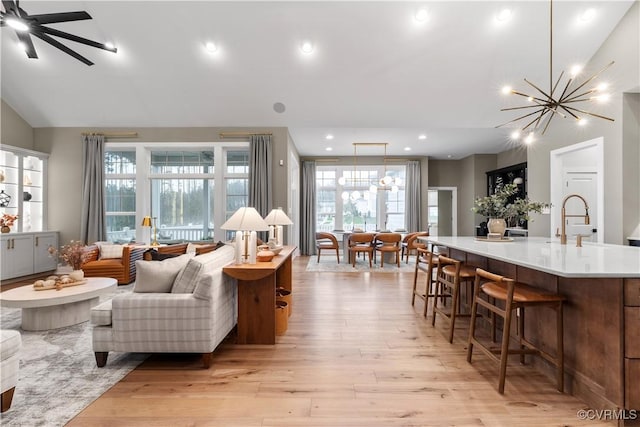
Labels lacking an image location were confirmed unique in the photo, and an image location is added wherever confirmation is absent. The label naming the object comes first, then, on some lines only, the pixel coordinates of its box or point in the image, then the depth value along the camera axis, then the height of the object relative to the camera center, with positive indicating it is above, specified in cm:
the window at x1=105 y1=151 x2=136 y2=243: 644 +49
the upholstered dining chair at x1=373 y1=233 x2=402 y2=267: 671 -57
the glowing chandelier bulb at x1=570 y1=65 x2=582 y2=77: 263 +125
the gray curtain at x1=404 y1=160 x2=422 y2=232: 904 +56
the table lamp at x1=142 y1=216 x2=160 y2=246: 582 -14
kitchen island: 172 -62
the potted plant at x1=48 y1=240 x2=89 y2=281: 360 -48
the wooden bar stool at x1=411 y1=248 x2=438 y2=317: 350 -58
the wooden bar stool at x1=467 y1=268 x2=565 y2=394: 201 -60
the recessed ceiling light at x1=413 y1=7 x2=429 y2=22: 409 +267
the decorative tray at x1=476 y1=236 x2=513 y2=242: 351 -26
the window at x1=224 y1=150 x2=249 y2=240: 650 +74
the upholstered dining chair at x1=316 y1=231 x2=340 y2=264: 723 -60
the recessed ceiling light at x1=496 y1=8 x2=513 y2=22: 412 +268
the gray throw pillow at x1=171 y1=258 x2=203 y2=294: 246 -50
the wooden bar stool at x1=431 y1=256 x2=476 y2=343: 287 -57
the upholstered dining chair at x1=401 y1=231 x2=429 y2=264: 704 -55
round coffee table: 291 -84
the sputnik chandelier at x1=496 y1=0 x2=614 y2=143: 274 +175
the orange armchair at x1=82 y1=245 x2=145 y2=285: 493 -79
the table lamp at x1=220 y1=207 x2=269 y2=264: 278 -12
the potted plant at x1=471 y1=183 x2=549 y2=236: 336 +8
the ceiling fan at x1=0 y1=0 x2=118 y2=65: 285 +188
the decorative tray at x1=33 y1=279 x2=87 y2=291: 319 -72
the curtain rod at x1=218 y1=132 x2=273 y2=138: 625 +163
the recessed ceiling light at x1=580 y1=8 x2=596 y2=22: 417 +272
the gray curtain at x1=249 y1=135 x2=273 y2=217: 617 +83
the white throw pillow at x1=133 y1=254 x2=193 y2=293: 249 -49
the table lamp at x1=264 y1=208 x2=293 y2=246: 411 -8
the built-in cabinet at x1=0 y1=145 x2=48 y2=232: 553 +54
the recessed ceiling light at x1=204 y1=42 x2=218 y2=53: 463 +252
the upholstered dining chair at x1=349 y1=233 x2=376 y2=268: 679 -54
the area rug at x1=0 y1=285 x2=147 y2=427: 182 -115
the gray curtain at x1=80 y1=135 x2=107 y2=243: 610 +46
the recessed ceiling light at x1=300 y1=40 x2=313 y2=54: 455 +249
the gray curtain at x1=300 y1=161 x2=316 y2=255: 901 +17
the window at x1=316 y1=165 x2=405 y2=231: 945 +46
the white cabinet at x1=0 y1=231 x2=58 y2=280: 515 -66
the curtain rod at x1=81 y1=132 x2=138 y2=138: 627 +164
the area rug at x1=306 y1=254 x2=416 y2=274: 642 -110
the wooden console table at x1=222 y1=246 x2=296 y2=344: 281 -85
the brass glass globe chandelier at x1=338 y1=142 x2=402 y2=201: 812 +96
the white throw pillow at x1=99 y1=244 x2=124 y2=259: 525 -60
